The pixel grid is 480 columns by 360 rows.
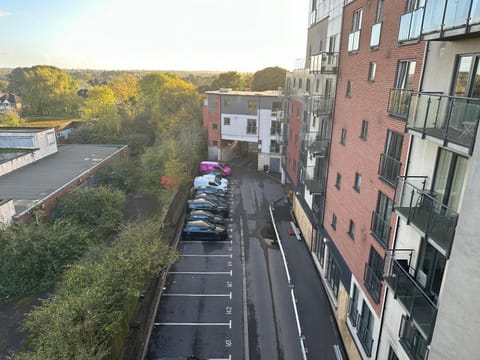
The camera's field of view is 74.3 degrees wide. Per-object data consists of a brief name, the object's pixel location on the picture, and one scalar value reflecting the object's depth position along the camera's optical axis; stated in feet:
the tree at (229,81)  192.24
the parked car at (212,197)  84.99
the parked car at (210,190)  90.47
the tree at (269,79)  189.67
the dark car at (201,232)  69.05
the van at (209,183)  97.16
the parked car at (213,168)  114.87
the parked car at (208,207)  80.59
